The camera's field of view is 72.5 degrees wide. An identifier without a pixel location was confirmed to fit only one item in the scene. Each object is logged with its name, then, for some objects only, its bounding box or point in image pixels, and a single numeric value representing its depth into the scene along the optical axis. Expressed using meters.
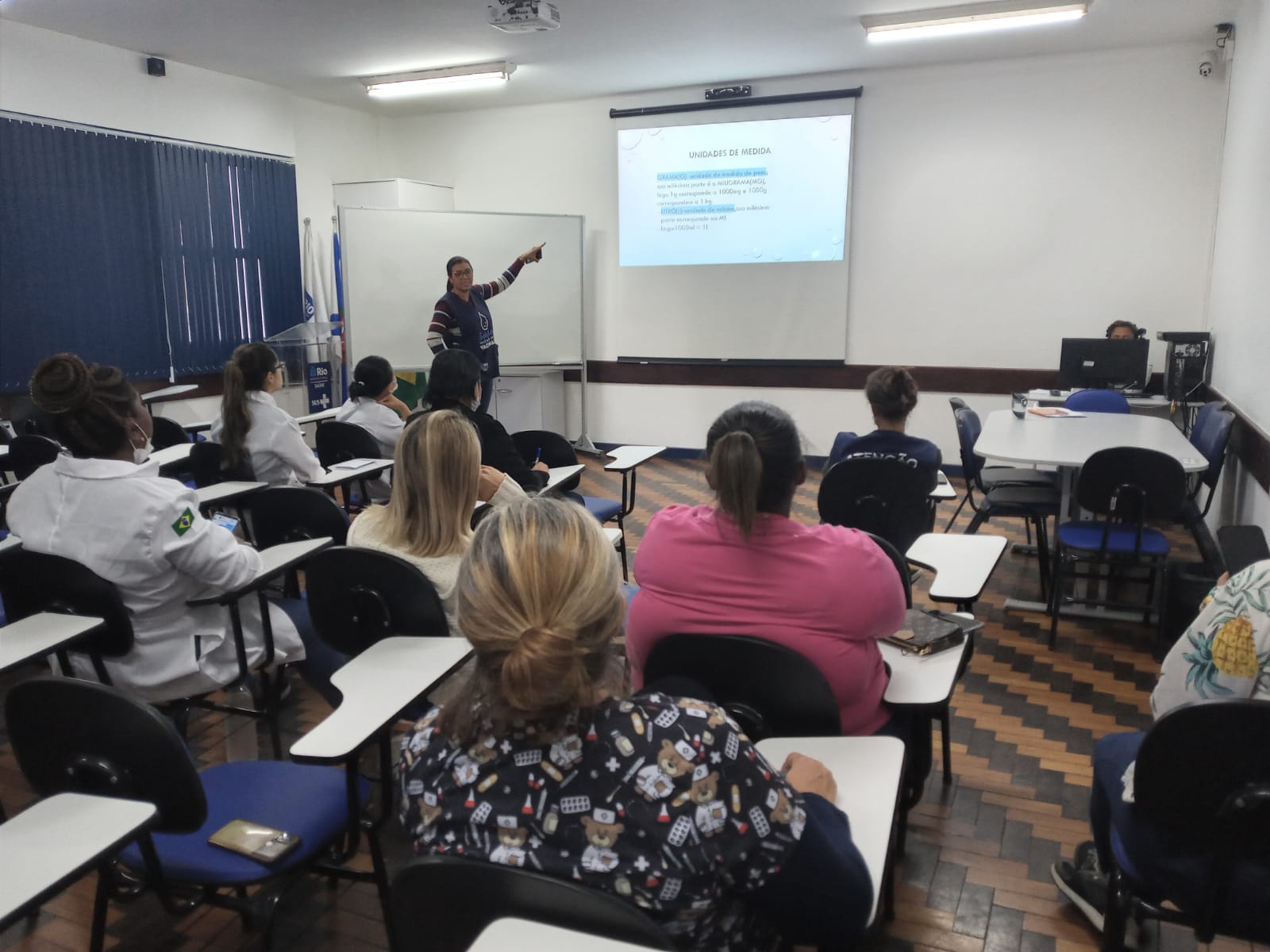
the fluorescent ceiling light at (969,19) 4.71
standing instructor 5.76
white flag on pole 6.95
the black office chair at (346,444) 3.87
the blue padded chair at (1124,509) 3.13
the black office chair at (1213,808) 1.21
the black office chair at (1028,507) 3.80
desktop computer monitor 5.24
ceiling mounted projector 4.34
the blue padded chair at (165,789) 1.27
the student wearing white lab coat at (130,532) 1.90
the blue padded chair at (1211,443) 3.64
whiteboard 6.48
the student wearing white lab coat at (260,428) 3.29
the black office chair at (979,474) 4.18
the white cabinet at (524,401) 7.26
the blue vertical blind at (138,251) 4.97
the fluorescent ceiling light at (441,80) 5.95
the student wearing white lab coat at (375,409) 4.00
